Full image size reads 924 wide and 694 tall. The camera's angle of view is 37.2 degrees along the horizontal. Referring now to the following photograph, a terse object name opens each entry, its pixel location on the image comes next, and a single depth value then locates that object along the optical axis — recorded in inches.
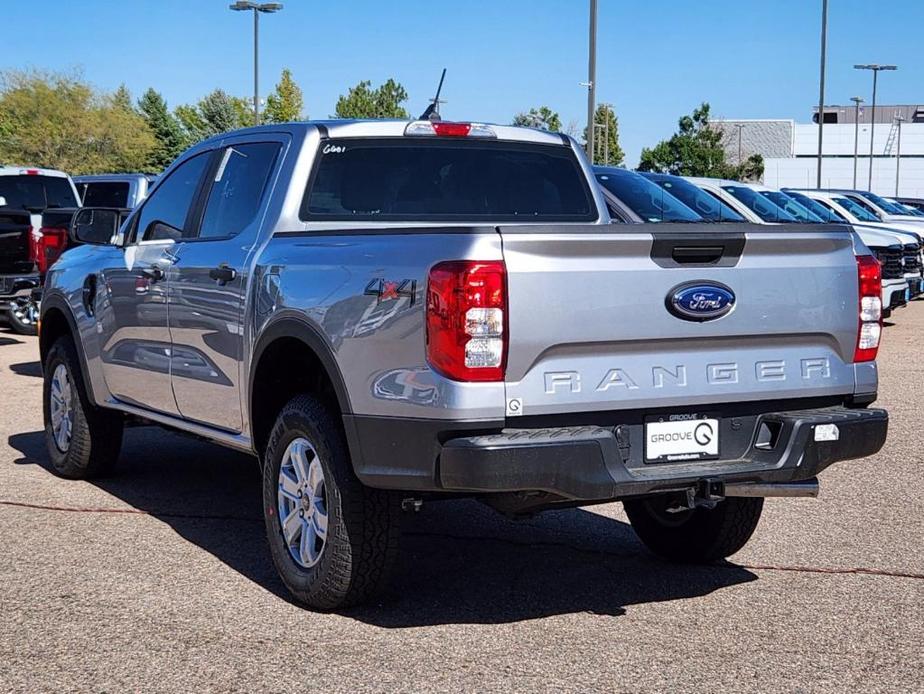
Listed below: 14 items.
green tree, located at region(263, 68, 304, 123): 3292.3
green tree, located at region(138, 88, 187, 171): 3307.1
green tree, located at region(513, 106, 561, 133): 3312.0
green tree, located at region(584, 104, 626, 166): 3683.6
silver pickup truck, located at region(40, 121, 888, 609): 181.5
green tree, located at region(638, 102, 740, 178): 2751.0
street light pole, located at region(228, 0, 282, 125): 1550.2
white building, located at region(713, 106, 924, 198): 4552.2
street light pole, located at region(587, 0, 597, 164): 946.1
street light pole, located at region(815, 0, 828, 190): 1711.4
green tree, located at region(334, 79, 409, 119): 3097.9
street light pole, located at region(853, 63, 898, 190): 2755.9
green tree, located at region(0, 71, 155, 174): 2674.7
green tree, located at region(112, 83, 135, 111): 3005.7
